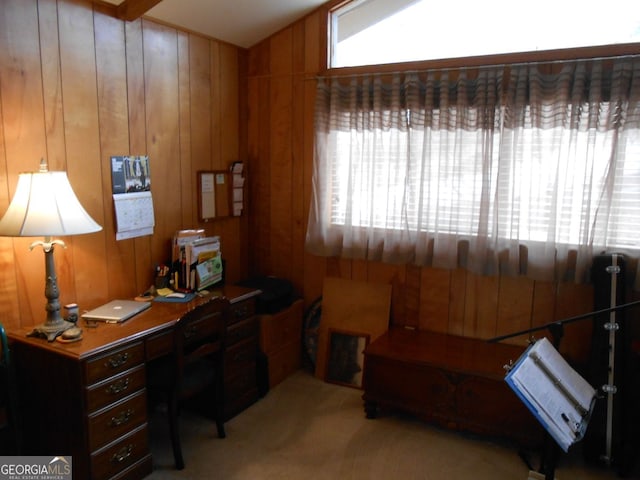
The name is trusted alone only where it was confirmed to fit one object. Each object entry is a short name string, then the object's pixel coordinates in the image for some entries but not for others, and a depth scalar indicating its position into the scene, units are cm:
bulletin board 335
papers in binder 176
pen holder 298
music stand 189
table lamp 209
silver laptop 245
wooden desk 212
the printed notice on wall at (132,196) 276
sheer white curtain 260
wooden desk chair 238
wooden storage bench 263
